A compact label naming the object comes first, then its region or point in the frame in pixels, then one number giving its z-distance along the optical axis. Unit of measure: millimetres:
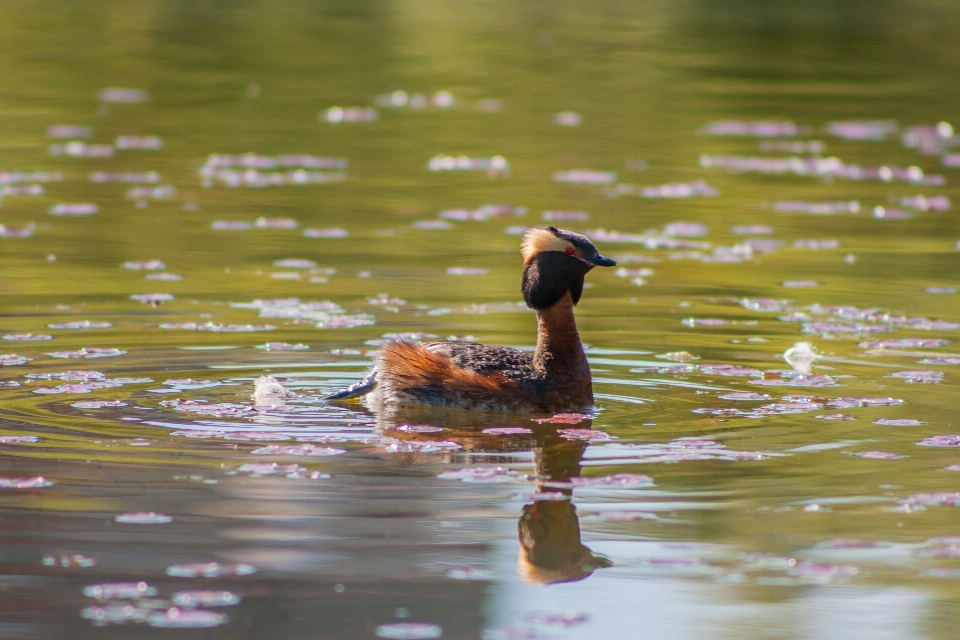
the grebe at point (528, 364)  18187
